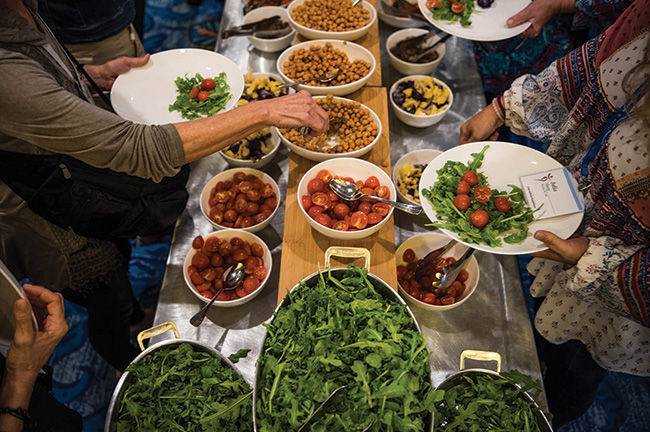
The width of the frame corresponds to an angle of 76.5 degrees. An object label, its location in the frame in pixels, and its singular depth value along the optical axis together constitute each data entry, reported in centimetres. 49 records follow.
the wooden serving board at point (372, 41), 231
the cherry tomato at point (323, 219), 153
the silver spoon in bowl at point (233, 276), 170
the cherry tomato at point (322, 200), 157
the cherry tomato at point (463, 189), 154
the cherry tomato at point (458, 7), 227
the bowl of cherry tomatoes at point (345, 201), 151
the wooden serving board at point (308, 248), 154
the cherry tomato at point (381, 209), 156
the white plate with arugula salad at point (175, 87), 190
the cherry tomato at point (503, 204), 149
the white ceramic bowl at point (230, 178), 189
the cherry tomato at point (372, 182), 166
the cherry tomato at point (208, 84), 198
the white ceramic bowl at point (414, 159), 213
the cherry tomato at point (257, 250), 182
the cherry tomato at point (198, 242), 181
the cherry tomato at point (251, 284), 173
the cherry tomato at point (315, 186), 163
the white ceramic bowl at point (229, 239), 168
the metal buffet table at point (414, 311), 174
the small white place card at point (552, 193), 147
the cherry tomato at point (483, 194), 151
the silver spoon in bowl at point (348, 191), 155
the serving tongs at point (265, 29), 258
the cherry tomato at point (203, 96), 193
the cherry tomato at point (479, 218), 146
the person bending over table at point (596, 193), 133
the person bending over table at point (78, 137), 118
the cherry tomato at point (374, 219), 153
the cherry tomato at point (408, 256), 185
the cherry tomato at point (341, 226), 151
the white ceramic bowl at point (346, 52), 206
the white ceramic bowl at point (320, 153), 174
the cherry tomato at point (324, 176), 166
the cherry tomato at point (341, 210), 156
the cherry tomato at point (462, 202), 150
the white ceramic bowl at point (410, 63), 251
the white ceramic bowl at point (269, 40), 259
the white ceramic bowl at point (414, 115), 231
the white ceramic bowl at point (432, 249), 173
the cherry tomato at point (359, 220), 150
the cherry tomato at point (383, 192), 162
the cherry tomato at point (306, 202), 159
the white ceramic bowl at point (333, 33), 232
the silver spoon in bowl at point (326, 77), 207
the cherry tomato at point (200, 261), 178
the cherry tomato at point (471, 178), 157
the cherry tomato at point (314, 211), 156
